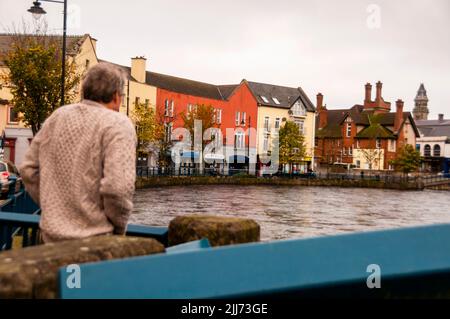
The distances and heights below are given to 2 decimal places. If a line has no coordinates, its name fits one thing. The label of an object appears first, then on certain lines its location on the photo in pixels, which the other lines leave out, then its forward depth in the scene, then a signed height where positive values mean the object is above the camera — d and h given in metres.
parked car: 22.83 -0.59
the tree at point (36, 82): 30.36 +3.83
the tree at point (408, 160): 82.00 +0.86
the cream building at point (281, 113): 76.50 +6.59
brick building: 87.25 +4.36
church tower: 174.75 +17.45
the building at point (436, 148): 105.44 +3.33
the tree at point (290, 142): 72.75 +2.55
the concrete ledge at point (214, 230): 3.27 -0.37
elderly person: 2.76 -0.07
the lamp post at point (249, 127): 71.84 +4.26
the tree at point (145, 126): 52.59 +3.05
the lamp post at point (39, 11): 22.08 +5.36
